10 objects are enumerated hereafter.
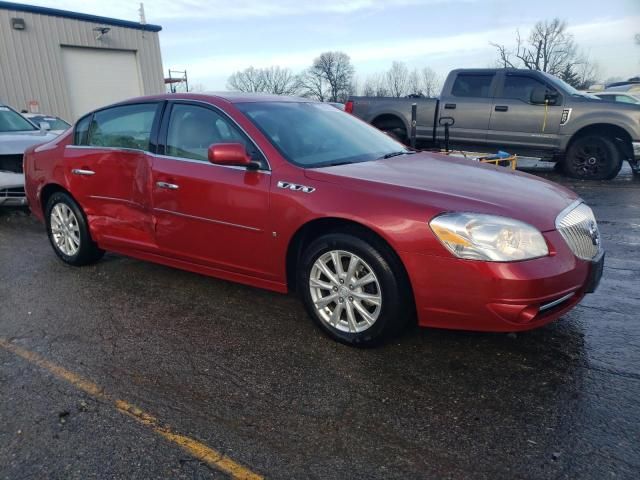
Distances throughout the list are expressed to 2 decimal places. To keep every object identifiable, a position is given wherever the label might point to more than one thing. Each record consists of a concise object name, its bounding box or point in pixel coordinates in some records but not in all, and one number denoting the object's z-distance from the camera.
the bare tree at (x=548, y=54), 61.78
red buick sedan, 2.72
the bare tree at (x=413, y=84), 60.54
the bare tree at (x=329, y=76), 70.44
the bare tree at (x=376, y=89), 61.22
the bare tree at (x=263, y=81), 70.81
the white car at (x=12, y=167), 6.92
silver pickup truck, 9.12
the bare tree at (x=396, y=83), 61.53
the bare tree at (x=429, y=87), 57.59
